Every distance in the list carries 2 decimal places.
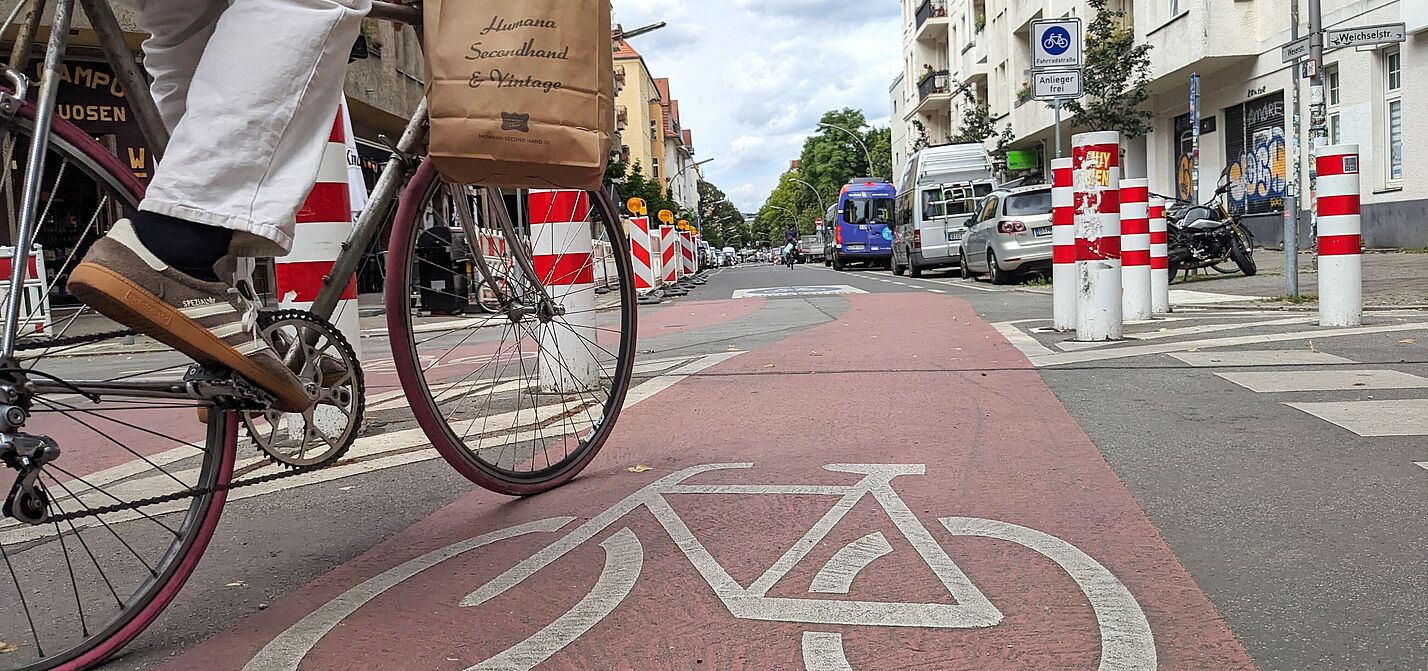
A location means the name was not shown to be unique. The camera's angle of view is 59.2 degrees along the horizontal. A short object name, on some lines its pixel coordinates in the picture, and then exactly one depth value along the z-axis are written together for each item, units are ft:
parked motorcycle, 53.01
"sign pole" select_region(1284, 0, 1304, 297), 39.37
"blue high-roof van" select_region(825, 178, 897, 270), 148.97
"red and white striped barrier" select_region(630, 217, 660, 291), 64.23
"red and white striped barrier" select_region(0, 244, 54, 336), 7.82
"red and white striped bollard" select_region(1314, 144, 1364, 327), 29.07
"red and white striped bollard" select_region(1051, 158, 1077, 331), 28.85
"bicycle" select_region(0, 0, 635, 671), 7.91
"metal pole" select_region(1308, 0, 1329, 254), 40.24
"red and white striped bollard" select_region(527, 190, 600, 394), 14.16
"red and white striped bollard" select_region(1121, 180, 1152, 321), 34.17
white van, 90.84
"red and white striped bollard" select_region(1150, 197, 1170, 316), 36.69
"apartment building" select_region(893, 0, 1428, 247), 74.33
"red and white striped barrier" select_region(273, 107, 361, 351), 15.66
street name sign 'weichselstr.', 38.58
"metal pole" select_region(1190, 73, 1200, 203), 104.06
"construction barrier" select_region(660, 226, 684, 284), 80.84
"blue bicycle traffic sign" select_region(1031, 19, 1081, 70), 49.55
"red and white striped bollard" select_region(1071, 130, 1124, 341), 27.40
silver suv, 63.93
